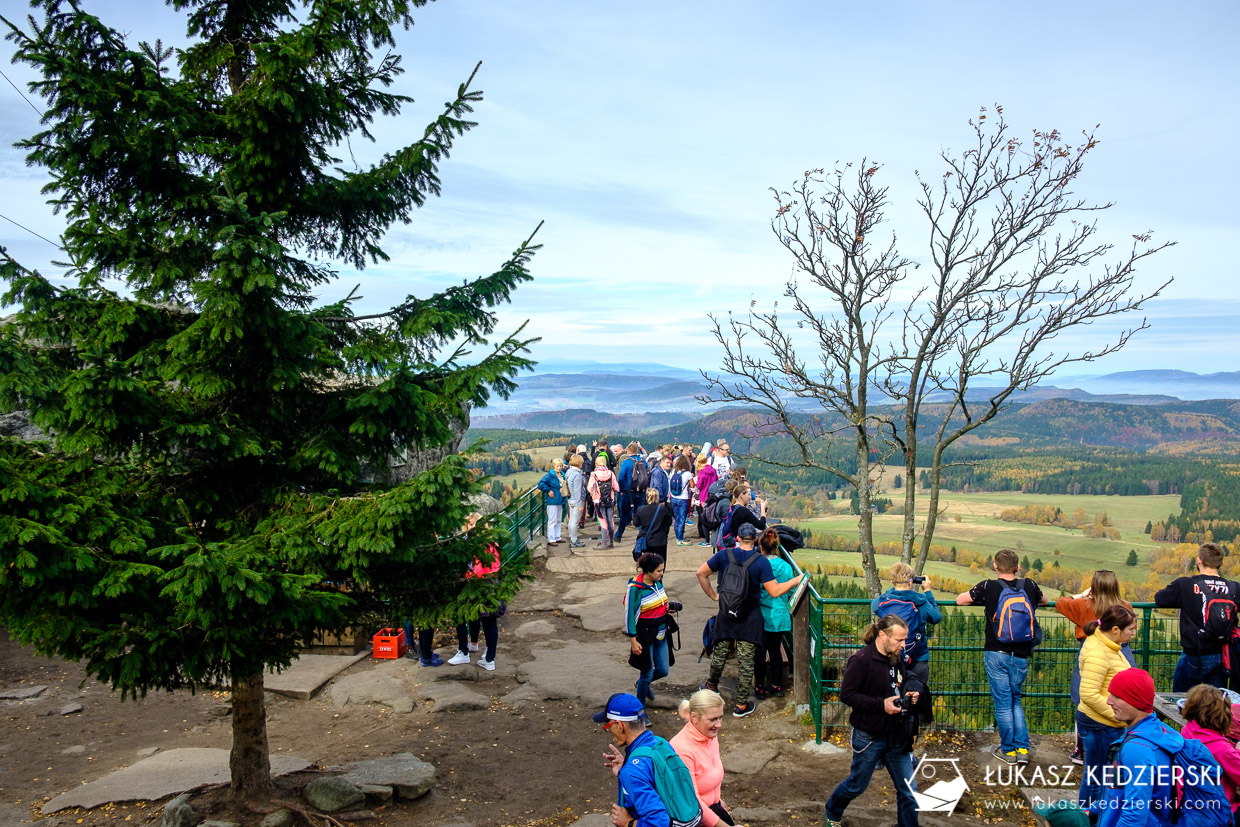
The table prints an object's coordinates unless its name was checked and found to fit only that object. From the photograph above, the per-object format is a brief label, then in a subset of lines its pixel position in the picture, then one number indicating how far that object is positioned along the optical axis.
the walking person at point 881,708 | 5.14
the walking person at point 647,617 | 7.69
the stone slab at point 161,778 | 6.54
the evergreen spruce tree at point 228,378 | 4.53
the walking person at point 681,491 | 14.87
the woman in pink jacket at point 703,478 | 15.12
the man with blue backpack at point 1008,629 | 6.52
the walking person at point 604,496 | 14.70
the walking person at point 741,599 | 7.77
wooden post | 8.04
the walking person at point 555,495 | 15.03
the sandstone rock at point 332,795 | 6.18
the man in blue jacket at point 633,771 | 3.62
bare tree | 11.68
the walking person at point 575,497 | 14.92
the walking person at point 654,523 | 11.21
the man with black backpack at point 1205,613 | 6.49
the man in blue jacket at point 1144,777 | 4.02
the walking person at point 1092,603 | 6.09
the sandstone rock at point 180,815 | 5.77
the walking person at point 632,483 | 15.05
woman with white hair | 4.14
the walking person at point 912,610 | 6.41
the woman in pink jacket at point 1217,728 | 4.27
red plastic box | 10.35
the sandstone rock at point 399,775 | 6.59
